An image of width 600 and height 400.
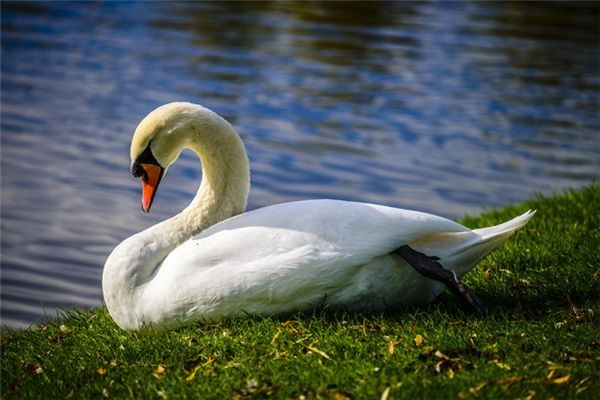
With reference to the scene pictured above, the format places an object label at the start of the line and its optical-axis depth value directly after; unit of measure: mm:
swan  10984
